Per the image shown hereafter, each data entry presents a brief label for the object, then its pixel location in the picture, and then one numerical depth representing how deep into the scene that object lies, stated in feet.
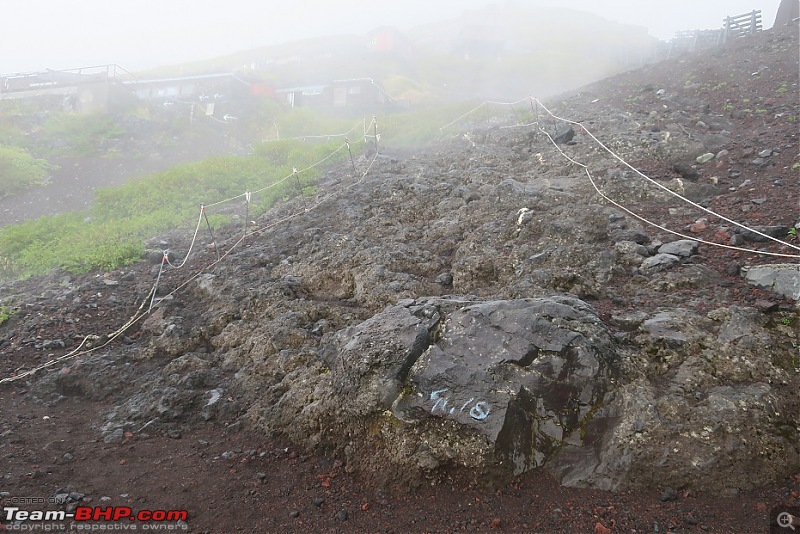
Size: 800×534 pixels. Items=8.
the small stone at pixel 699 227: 22.21
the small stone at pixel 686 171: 28.48
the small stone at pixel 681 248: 20.25
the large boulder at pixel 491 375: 13.76
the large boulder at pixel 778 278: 15.85
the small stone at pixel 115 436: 16.90
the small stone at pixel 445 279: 22.95
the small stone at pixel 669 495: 12.11
